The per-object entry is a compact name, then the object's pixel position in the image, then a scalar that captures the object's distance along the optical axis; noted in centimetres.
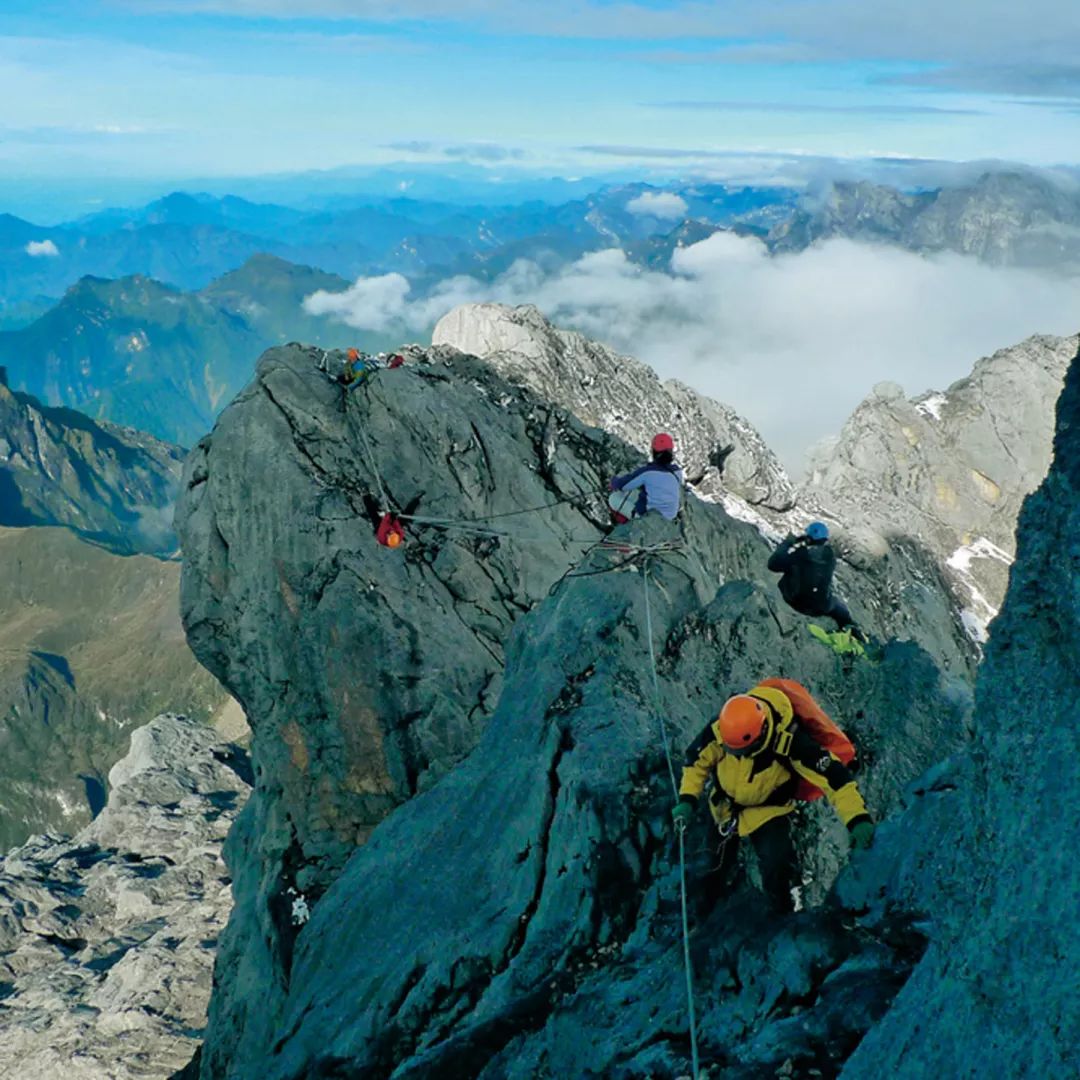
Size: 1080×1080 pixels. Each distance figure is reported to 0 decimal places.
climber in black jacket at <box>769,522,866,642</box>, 2256
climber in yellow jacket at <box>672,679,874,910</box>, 1197
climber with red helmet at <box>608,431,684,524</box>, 2311
